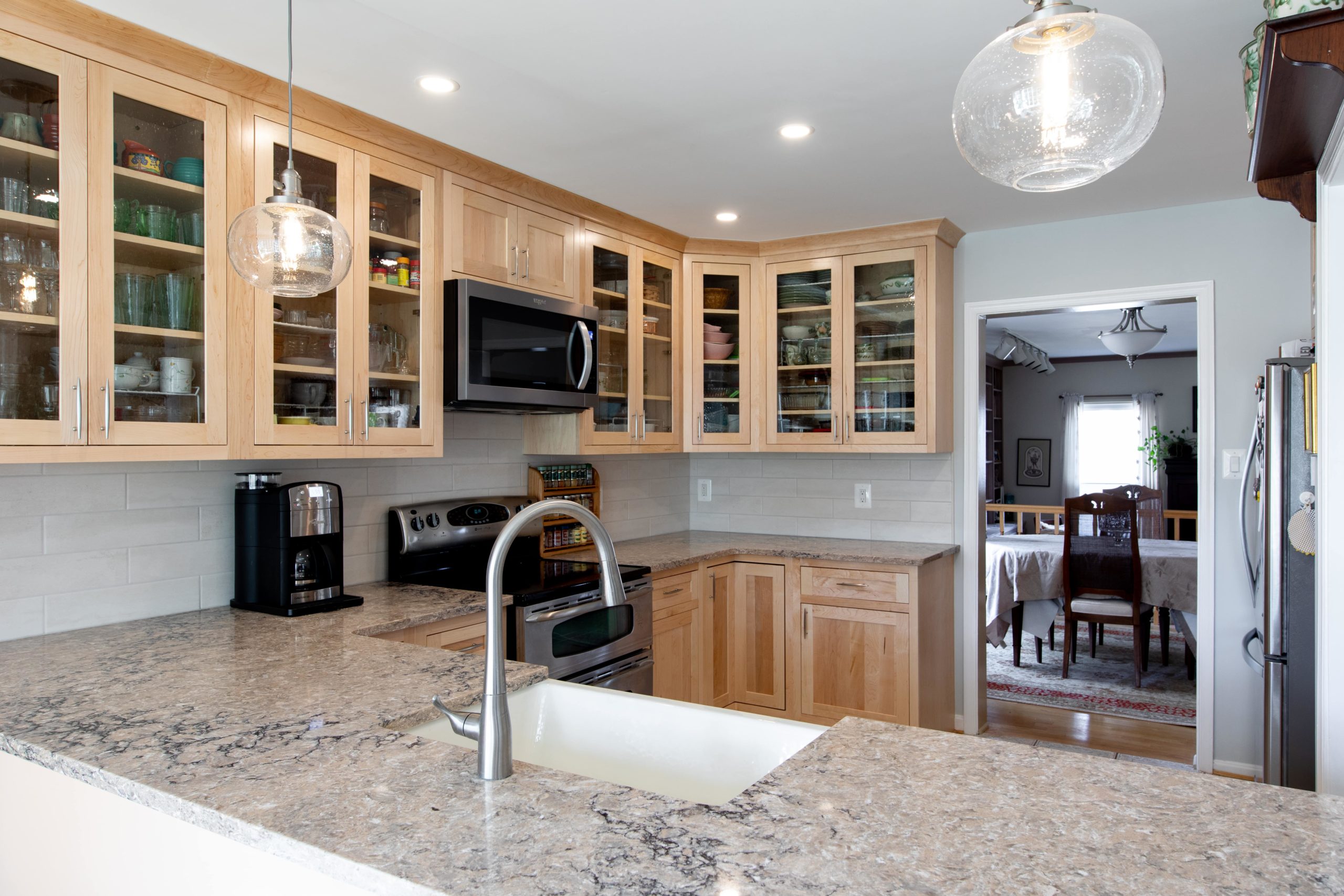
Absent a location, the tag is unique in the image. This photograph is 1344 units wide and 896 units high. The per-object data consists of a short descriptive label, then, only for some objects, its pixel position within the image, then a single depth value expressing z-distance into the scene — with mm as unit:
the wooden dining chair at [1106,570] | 4723
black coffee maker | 2369
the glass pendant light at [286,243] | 1529
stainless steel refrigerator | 2375
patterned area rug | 4402
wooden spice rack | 3566
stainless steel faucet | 1112
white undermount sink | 1447
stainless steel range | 2756
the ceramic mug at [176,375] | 2061
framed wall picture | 9625
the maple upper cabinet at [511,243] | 2895
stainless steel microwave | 2773
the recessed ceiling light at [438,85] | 2277
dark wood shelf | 1337
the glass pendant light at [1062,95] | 1063
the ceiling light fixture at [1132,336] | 5953
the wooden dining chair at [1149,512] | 5820
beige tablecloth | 4777
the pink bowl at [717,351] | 4102
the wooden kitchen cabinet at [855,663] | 3541
